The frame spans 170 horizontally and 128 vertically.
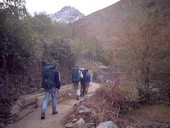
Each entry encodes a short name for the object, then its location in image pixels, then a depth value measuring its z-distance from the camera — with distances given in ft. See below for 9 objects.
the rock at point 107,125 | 14.18
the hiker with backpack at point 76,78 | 24.55
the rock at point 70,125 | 14.79
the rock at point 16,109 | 18.23
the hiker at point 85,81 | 26.46
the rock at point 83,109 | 16.67
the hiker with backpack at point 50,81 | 17.31
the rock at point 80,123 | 14.75
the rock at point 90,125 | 15.07
